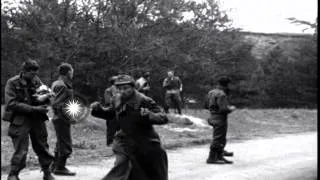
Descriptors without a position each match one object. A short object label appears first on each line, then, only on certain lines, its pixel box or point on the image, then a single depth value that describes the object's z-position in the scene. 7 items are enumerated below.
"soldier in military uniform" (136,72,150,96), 16.38
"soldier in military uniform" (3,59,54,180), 8.16
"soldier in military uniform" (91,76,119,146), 12.16
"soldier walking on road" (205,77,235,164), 11.27
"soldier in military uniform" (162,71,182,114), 22.20
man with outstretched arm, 6.57
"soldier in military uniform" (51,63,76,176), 9.18
